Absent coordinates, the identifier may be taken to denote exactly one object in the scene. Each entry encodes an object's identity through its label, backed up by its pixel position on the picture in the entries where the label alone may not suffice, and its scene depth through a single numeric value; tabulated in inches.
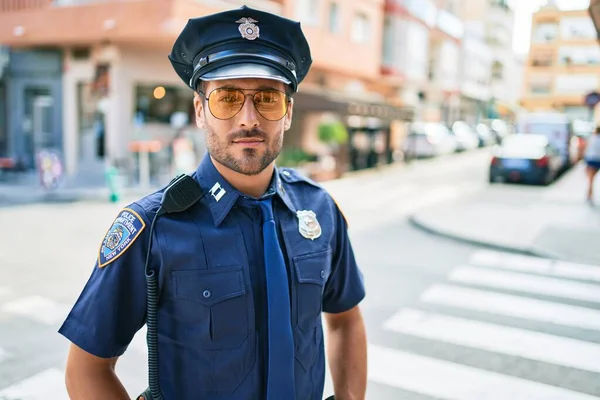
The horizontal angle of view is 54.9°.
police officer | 62.3
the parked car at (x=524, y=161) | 694.5
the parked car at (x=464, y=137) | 1323.8
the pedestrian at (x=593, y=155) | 496.7
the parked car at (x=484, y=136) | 1542.8
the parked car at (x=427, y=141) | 1062.1
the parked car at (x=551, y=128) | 855.7
